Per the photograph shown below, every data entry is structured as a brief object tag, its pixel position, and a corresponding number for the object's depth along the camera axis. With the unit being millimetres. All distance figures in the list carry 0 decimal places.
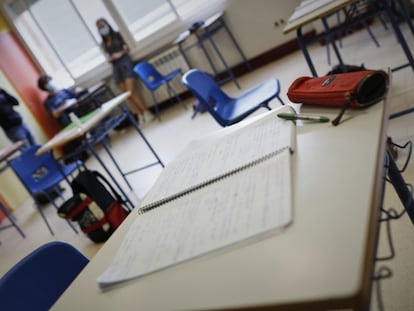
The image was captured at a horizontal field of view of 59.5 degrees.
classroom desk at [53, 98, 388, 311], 457
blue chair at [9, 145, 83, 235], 3385
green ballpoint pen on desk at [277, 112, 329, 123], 860
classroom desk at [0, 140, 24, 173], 3633
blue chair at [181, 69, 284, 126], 2207
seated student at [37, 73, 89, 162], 5891
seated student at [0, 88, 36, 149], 5074
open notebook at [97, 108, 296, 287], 626
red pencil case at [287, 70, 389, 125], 841
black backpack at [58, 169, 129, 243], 2674
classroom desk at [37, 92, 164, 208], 2768
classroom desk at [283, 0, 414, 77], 2010
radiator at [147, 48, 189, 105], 5789
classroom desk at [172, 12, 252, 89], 4945
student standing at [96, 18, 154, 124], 5767
